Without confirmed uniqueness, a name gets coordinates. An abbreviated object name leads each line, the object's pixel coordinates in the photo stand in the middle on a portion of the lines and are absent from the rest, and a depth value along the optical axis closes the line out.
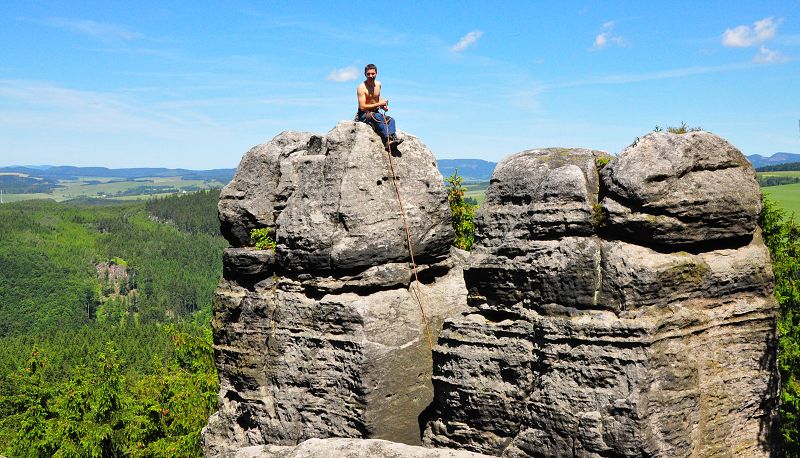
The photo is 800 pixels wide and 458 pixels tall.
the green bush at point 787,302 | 20.27
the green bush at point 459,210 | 28.79
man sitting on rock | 16.97
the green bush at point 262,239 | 17.84
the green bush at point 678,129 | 13.64
